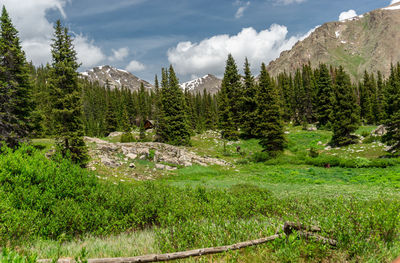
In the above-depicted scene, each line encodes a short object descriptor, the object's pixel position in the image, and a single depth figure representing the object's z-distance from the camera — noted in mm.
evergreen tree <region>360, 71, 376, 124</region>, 63462
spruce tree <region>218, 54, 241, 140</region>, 43344
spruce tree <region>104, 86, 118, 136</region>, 67812
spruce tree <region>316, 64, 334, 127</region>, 52375
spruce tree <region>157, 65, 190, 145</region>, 41406
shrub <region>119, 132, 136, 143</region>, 48344
